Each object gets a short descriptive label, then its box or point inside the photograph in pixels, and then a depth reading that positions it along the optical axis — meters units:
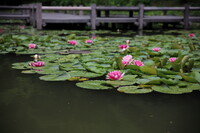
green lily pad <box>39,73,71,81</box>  3.31
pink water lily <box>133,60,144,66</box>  3.46
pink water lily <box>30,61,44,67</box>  3.61
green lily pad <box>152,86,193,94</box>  3.05
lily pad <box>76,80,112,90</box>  3.11
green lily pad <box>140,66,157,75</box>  3.34
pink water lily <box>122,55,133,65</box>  3.46
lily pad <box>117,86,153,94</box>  3.06
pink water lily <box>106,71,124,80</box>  3.21
